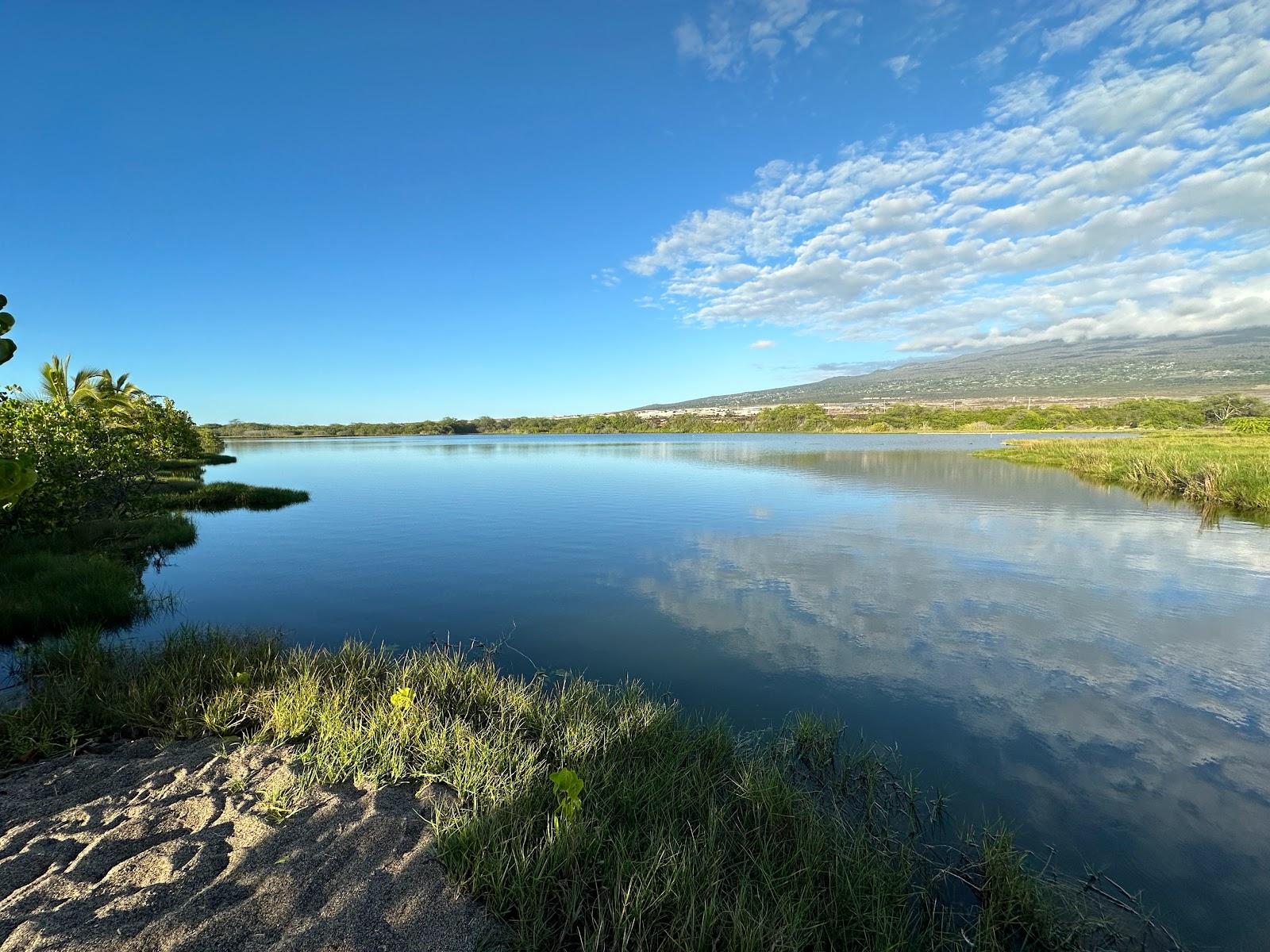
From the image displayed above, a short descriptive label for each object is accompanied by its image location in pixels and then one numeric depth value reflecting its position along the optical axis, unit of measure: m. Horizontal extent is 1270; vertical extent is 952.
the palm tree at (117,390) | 44.62
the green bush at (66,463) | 13.29
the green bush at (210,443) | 65.31
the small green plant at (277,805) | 4.30
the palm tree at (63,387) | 38.25
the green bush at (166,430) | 34.19
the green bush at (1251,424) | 56.97
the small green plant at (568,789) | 4.03
